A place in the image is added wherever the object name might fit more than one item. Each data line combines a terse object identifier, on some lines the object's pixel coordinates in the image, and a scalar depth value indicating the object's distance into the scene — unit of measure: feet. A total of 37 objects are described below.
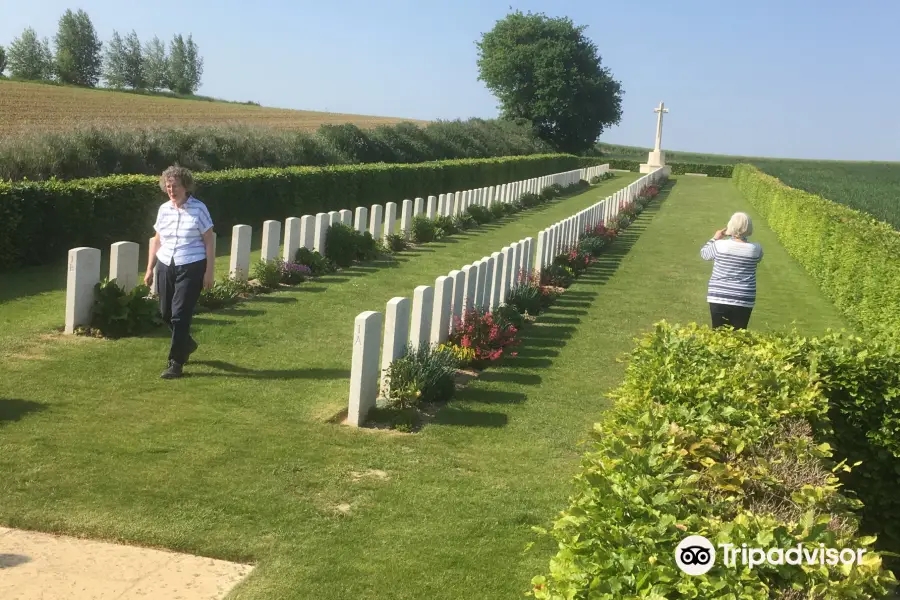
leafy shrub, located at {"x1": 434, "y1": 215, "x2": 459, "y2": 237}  62.64
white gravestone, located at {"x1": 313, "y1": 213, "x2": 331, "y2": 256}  44.78
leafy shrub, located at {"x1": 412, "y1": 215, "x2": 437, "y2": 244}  58.39
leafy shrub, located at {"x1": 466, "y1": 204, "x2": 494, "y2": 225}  72.64
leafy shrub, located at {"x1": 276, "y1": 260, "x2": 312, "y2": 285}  39.27
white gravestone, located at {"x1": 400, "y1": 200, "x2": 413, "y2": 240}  57.57
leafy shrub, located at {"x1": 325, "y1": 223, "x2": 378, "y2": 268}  45.37
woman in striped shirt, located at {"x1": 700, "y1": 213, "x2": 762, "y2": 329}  25.07
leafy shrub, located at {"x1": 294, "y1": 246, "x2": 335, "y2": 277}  42.52
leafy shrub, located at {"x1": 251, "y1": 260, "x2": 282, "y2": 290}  37.55
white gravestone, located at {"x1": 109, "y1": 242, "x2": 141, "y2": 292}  28.58
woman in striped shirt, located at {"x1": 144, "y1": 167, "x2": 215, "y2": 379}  23.16
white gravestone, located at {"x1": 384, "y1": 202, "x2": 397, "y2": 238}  54.70
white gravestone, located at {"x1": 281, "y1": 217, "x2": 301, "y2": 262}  41.93
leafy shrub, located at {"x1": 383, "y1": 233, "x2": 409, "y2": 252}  53.72
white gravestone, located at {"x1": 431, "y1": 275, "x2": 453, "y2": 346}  26.30
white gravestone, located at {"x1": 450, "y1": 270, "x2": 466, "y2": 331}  27.66
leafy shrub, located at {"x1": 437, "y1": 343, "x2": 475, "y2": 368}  25.95
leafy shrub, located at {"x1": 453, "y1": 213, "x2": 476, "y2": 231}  67.21
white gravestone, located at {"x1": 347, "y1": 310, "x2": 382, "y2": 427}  20.38
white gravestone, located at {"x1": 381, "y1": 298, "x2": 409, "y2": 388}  22.13
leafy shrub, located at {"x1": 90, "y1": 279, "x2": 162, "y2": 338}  27.02
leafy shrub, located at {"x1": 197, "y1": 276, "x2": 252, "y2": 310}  32.55
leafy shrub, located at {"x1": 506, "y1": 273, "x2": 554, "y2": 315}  36.01
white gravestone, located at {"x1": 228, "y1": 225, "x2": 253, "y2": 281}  36.35
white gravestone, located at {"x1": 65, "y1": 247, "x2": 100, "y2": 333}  26.20
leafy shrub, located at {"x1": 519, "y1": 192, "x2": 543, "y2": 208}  95.33
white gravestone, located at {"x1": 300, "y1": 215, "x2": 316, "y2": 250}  43.39
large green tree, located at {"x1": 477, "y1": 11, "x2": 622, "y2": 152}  224.33
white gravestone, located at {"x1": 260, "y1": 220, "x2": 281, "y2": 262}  39.84
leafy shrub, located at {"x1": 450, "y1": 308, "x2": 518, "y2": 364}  27.35
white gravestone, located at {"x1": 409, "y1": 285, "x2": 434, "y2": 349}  23.86
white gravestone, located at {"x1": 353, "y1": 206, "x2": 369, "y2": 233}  49.52
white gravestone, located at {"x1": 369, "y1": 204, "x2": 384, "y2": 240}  52.75
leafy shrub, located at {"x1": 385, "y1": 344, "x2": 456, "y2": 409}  21.59
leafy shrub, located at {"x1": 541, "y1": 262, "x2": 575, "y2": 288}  43.55
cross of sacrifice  203.72
